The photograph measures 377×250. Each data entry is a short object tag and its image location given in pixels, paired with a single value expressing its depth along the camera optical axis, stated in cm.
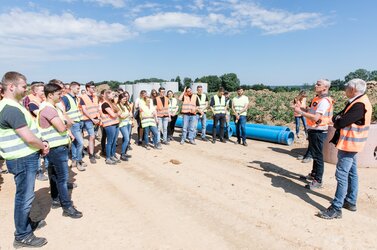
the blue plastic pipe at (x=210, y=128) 1068
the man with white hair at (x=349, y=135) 393
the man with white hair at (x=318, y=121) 496
